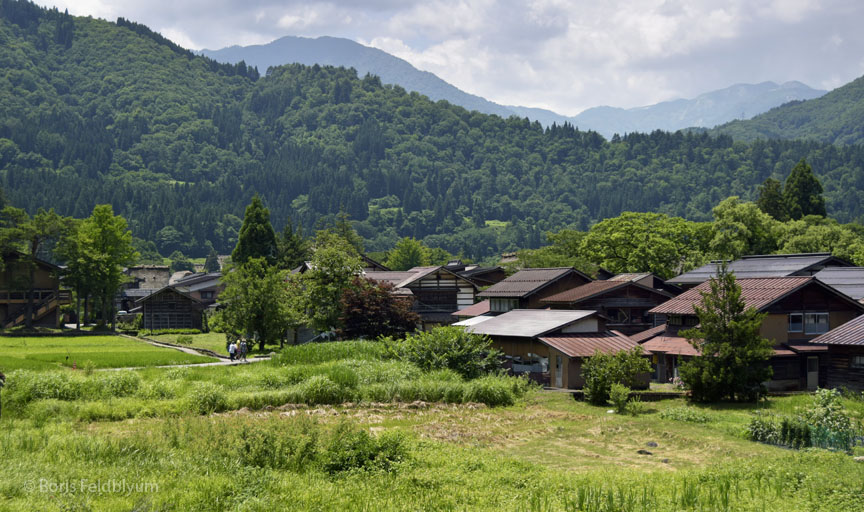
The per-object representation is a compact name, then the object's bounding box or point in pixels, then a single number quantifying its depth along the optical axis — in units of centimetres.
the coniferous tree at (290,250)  9869
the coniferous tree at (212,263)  16812
